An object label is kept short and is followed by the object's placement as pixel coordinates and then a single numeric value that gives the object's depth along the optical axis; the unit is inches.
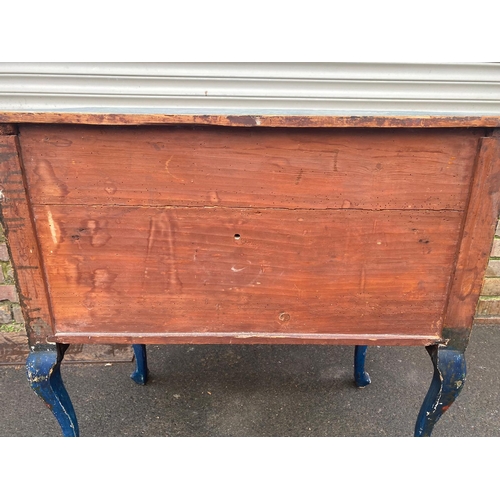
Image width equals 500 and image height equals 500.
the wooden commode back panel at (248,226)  37.3
